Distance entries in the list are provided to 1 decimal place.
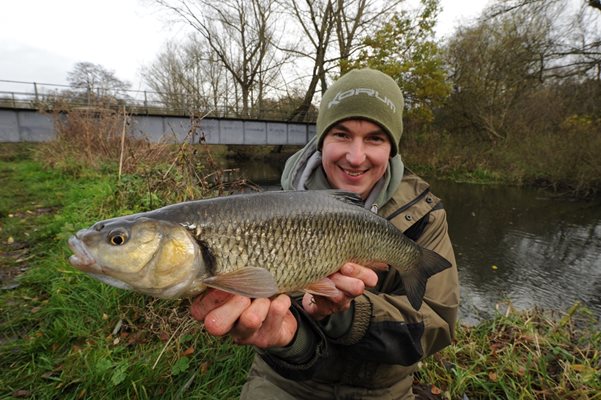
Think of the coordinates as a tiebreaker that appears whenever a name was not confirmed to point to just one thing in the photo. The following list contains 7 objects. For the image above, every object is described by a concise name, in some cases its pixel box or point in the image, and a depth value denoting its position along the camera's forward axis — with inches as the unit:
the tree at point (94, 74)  1024.2
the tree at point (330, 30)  765.3
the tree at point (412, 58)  665.0
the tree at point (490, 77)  581.9
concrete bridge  424.5
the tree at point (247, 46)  853.2
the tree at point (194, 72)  915.2
